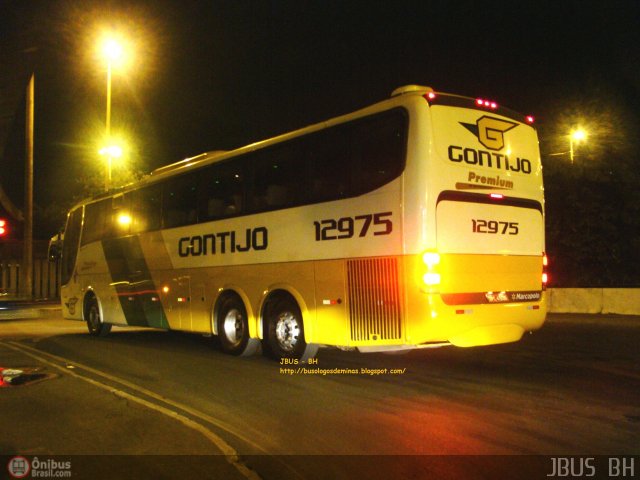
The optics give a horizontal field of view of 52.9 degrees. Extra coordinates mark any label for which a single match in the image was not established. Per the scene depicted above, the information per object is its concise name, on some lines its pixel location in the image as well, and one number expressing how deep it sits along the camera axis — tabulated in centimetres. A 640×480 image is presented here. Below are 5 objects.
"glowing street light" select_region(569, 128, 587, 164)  2481
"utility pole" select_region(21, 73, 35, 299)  2820
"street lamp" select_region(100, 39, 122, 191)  2261
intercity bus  814
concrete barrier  1884
